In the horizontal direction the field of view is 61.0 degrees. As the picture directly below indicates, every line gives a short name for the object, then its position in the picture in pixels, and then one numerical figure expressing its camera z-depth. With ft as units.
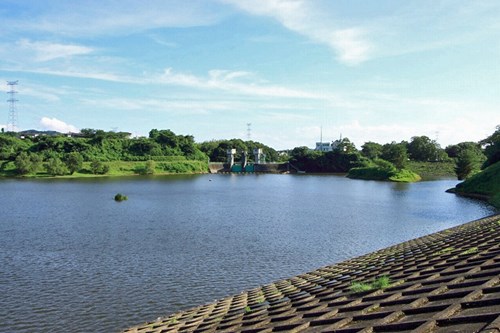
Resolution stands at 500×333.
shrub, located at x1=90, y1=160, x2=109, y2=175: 398.09
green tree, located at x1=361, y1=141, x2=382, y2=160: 552.45
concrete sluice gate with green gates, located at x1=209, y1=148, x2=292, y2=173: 557.74
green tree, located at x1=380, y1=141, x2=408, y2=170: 357.82
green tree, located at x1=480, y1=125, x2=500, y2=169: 232.12
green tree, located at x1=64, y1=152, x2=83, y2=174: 380.58
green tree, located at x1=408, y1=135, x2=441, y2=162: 503.20
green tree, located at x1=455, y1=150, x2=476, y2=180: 307.58
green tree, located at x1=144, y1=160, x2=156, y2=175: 451.12
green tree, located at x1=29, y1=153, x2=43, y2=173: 366.63
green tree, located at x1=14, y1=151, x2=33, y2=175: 358.84
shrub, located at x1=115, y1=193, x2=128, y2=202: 188.24
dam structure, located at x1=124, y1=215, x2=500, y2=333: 15.60
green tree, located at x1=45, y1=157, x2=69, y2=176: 368.48
